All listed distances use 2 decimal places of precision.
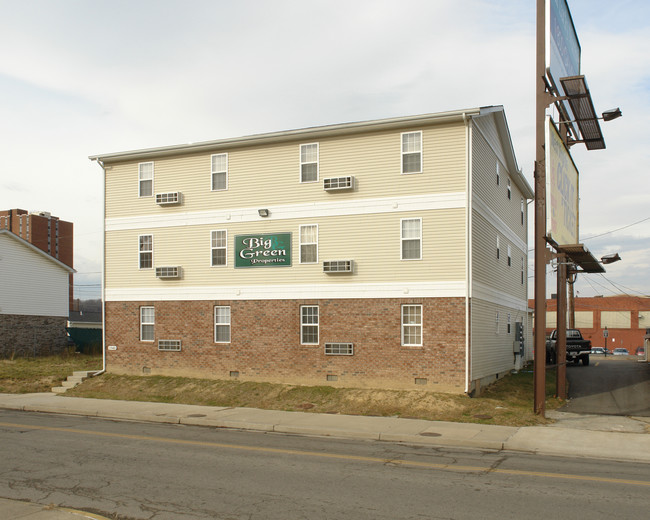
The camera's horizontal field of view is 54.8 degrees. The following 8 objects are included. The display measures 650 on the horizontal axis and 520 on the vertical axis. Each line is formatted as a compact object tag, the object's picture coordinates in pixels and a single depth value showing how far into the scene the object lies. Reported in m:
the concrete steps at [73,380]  23.31
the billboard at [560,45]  16.88
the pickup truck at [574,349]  34.03
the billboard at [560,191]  16.72
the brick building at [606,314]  81.69
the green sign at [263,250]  22.61
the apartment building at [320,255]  20.20
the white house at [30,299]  37.50
